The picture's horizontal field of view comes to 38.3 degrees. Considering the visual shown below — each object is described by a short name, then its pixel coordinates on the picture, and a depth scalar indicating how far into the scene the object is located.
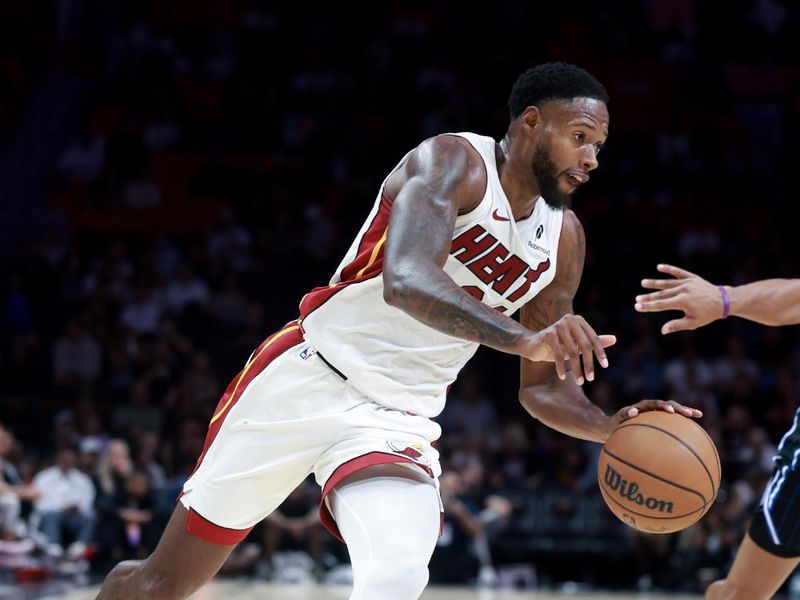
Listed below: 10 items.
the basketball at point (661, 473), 4.09
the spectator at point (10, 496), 10.73
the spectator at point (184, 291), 13.76
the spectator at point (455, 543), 11.33
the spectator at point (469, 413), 12.87
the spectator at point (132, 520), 11.16
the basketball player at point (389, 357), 3.86
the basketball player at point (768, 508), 4.58
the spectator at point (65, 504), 11.08
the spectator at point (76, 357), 13.13
